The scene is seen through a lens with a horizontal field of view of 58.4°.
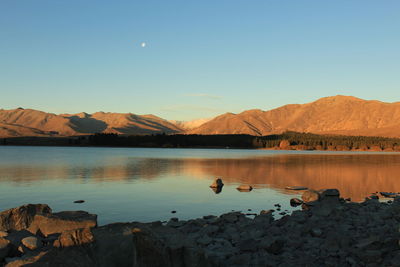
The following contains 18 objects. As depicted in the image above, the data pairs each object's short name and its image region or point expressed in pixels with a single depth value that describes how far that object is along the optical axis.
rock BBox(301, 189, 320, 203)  32.73
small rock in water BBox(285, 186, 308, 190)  45.12
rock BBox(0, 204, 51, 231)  20.05
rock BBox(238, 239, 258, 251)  16.62
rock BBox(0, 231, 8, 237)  17.00
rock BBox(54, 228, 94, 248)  10.81
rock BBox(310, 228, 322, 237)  19.30
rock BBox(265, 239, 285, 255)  16.31
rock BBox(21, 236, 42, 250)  14.51
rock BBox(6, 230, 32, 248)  15.77
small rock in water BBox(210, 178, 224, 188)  45.56
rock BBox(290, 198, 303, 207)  33.72
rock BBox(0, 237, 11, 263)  13.73
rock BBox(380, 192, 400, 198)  40.15
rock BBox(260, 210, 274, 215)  27.36
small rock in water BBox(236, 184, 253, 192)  43.49
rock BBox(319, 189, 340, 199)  32.73
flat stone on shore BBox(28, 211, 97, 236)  16.61
